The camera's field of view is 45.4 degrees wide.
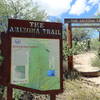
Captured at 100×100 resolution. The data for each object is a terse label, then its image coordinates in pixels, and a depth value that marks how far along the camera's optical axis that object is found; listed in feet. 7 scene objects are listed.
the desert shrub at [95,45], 25.51
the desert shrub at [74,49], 18.02
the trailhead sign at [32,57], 7.46
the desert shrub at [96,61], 21.53
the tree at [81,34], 46.54
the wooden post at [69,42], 18.31
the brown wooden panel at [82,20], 18.62
